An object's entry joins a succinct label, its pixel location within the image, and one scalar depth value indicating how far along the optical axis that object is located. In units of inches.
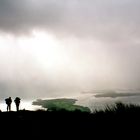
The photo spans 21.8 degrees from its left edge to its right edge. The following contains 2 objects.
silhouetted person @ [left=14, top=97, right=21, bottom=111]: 1398.9
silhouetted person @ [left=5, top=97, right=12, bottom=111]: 1421.8
